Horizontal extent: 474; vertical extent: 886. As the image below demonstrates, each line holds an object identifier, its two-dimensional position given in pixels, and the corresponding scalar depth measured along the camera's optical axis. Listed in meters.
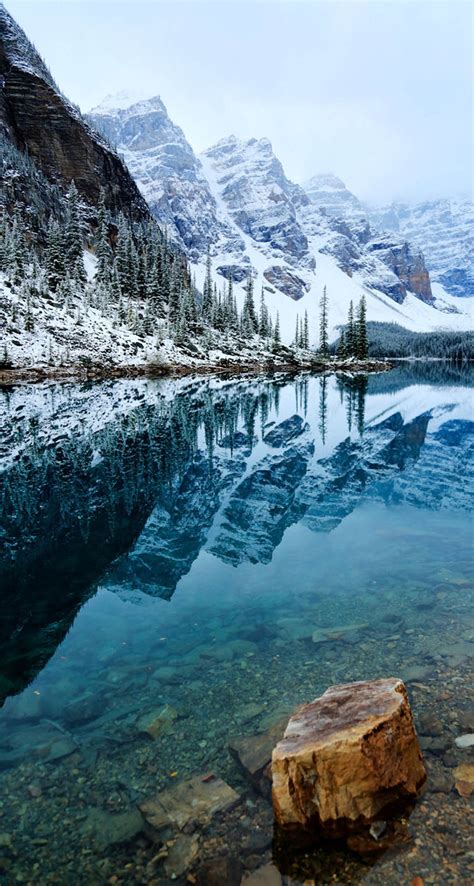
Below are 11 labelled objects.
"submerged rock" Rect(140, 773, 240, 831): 5.72
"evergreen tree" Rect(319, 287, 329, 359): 150.00
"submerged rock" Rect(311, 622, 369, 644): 9.50
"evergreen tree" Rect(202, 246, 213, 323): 131.75
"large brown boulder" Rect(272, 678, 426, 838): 5.26
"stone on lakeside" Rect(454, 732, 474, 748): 6.63
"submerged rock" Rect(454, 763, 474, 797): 5.86
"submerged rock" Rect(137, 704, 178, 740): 7.25
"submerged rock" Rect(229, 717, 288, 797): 6.18
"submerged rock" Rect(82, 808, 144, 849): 5.56
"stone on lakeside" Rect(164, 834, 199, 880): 5.15
